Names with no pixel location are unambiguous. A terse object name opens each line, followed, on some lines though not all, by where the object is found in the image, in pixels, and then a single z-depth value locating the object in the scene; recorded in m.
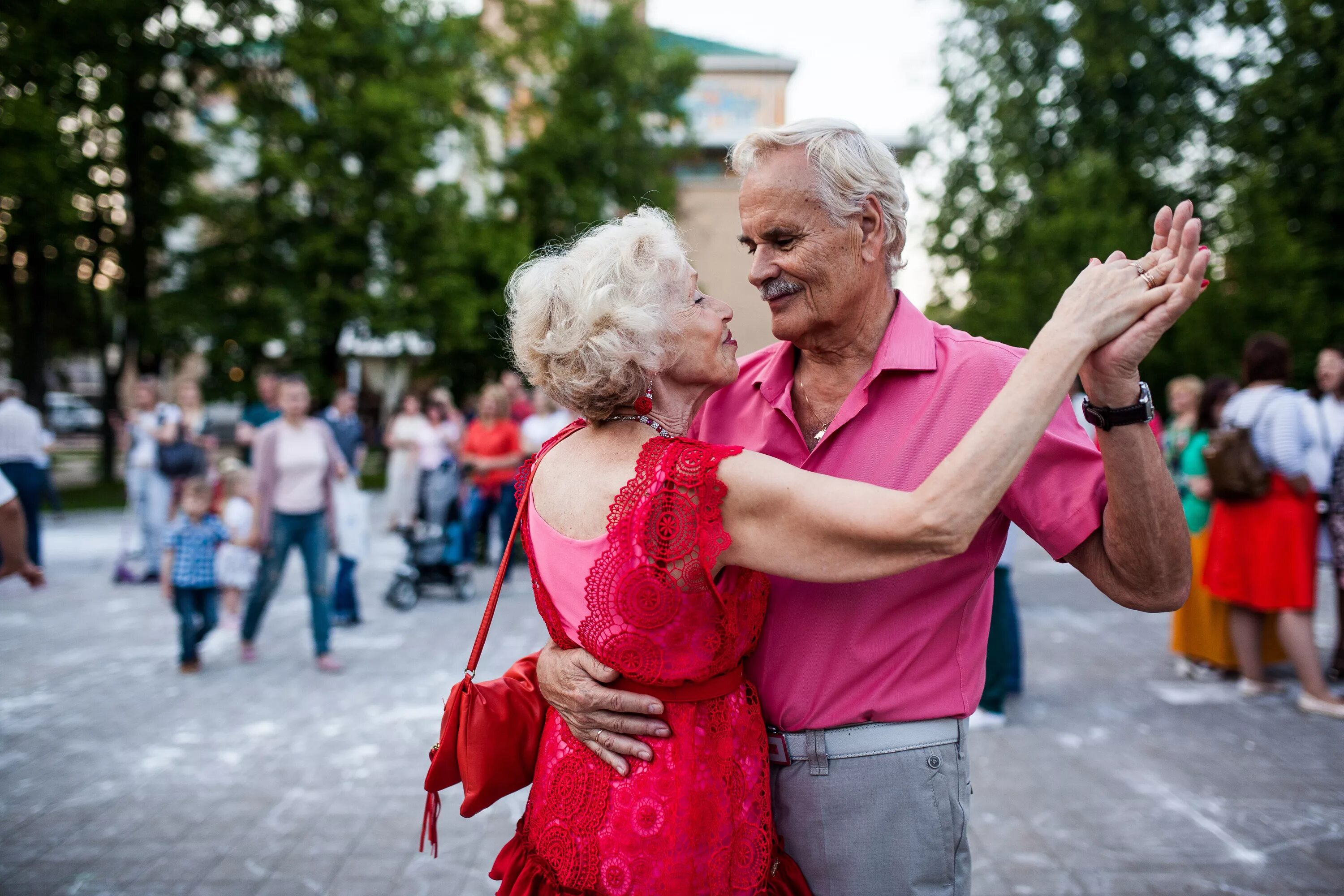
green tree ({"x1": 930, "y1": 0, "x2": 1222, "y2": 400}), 18.80
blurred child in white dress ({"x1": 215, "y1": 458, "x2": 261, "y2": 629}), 7.70
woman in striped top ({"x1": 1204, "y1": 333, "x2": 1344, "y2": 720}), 5.62
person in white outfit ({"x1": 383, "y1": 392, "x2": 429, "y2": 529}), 11.42
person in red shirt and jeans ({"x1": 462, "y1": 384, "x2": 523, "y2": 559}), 10.05
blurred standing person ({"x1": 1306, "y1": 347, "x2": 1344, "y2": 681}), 6.05
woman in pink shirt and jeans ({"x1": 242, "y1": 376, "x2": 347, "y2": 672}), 6.80
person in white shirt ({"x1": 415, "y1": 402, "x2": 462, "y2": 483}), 10.02
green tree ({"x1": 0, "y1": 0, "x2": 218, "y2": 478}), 16.48
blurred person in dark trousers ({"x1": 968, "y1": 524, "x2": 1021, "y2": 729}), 5.43
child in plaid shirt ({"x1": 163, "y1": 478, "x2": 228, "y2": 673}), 6.55
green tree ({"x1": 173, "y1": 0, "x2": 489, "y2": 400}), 19.81
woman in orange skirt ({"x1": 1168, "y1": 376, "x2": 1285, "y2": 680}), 6.31
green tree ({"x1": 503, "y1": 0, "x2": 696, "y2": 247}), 25.03
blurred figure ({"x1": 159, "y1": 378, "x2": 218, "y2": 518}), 9.36
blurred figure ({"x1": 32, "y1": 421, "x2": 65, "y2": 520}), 9.67
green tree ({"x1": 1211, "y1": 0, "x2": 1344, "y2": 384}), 13.35
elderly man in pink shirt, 1.67
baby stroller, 9.12
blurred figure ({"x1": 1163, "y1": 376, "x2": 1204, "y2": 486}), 7.57
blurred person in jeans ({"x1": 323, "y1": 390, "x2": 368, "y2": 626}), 8.00
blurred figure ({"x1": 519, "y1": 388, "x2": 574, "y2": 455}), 10.34
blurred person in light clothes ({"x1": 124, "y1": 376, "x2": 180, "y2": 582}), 9.88
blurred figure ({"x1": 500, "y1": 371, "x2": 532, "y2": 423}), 11.67
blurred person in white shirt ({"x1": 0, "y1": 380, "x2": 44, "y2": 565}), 9.44
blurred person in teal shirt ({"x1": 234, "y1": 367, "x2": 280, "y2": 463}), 9.61
